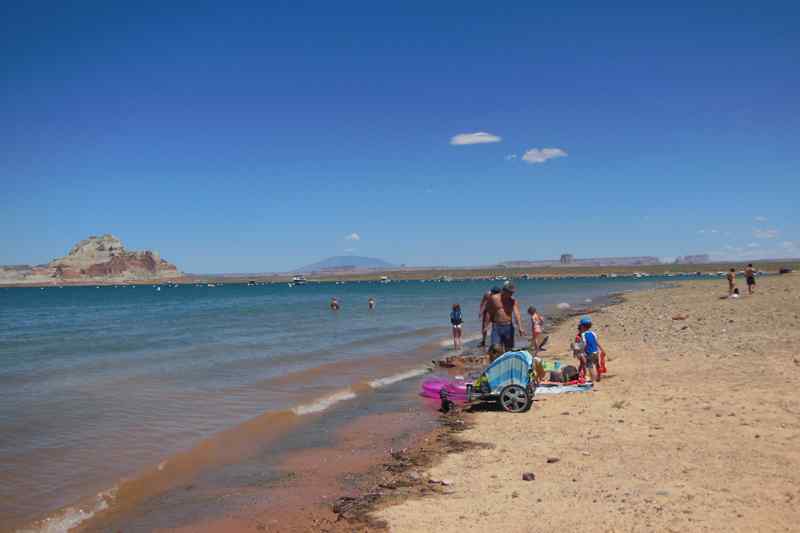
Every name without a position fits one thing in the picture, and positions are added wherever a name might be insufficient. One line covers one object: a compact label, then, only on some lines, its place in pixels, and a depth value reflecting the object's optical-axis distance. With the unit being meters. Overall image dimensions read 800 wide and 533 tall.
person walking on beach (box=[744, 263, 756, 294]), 34.88
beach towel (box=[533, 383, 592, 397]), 12.48
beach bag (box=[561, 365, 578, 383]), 13.15
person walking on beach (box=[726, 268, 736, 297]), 35.56
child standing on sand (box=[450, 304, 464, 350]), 22.47
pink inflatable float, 12.13
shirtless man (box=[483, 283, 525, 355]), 13.63
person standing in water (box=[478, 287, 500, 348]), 13.91
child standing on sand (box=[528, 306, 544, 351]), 17.38
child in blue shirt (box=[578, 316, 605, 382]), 12.71
